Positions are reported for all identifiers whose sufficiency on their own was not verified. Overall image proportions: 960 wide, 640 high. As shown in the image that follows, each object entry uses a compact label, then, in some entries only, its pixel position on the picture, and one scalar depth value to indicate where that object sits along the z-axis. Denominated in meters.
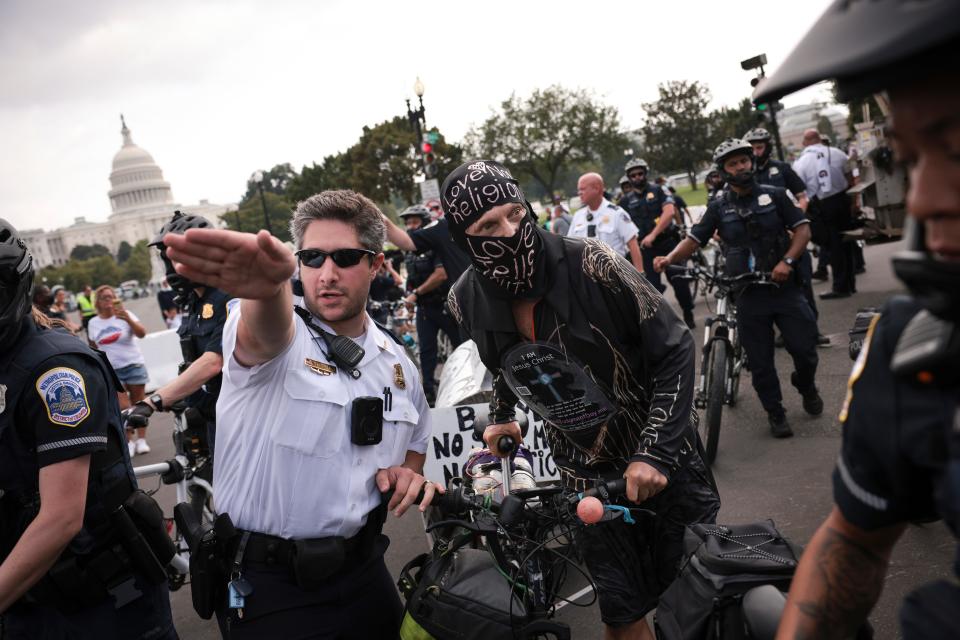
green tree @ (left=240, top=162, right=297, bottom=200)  122.44
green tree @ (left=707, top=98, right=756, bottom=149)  59.94
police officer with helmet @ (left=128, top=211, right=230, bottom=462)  4.58
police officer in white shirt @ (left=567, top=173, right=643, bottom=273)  9.48
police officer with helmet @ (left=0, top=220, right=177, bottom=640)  2.42
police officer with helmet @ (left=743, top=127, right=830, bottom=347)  9.07
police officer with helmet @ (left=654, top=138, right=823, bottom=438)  6.29
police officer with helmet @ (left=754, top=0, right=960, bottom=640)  1.00
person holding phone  10.67
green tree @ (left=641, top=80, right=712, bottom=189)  59.47
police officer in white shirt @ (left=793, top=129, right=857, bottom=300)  11.41
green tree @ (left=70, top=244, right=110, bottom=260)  154.88
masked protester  2.84
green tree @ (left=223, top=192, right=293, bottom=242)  74.94
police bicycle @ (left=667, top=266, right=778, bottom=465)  6.00
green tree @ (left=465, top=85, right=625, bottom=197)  62.31
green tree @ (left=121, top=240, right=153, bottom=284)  125.44
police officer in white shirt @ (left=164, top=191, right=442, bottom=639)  2.47
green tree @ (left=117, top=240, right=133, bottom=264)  149.62
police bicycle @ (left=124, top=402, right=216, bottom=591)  5.18
